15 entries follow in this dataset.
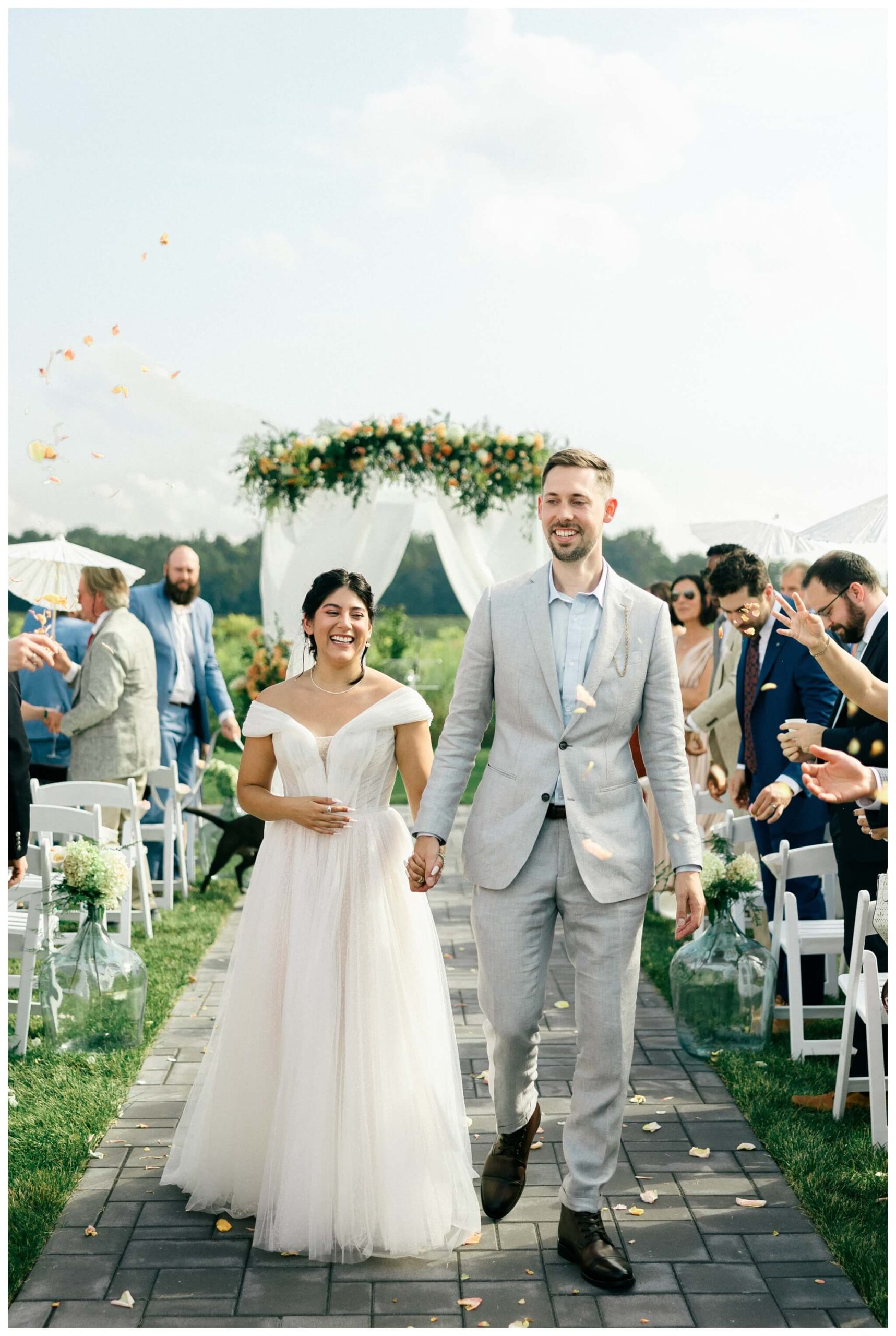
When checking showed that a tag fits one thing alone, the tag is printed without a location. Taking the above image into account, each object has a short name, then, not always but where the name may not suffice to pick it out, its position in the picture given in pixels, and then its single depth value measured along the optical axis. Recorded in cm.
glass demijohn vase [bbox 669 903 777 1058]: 480
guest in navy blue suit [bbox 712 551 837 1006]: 515
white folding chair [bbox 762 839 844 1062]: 467
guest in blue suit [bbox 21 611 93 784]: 745
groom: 312
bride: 318
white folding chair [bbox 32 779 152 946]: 618
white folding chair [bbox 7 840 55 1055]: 484
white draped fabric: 1052
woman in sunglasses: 761
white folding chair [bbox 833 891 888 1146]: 378
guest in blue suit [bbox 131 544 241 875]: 792
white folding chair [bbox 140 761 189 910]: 739
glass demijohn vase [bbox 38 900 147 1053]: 467
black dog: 775
